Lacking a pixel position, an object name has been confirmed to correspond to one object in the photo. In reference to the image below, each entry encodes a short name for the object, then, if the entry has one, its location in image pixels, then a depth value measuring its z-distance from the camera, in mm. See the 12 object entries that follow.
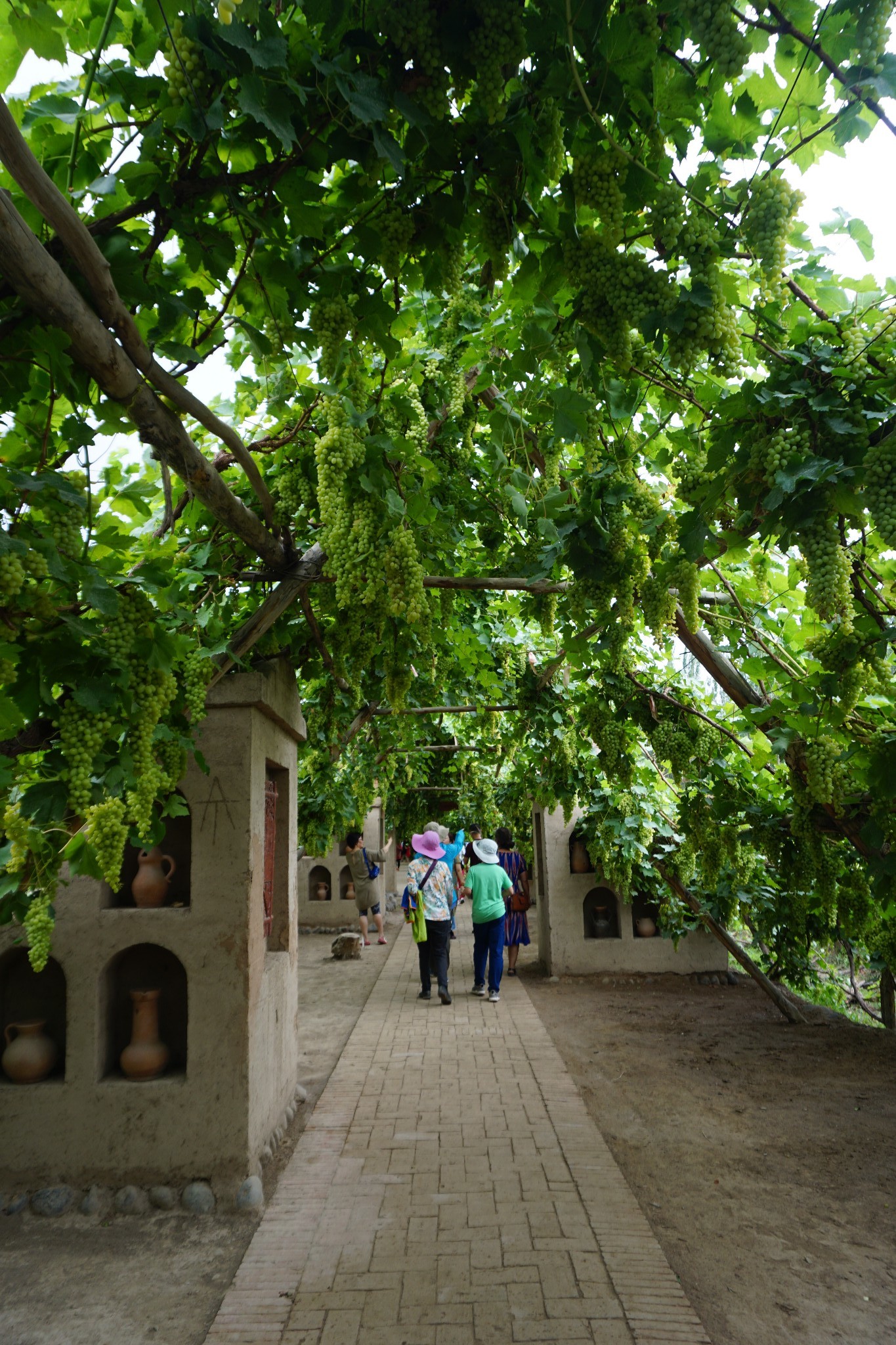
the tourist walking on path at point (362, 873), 12367
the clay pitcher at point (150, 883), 4324
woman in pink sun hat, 8227
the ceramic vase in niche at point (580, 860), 10102
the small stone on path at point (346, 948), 11531
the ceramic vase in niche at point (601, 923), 10211
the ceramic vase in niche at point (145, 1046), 4125
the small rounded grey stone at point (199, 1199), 3844
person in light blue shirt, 9094
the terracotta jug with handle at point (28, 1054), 4082
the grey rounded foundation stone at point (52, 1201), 3803
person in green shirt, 8336
